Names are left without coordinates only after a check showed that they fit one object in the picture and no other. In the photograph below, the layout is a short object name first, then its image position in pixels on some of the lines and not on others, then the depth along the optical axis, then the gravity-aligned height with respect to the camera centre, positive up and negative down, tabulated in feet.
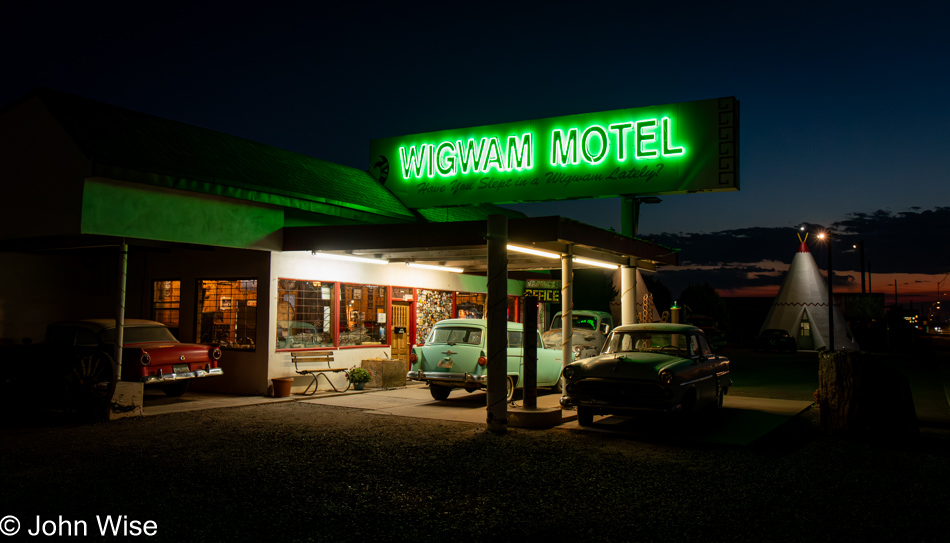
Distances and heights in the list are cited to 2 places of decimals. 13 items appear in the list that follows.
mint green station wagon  43.32 -3.01
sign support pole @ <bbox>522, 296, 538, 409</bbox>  36.73 -2.09
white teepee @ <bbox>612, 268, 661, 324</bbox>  88.85 +1.06
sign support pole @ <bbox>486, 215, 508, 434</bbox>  34.63 -0.54
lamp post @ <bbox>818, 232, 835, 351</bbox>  97.27 +4.47
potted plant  53.21 -5.22
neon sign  51.60 +12.97
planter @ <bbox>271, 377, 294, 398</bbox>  47.96 -5.42
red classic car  40.83 -2.61
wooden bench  49.91 -3.71
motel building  41.11 +5.49
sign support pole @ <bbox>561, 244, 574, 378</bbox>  42.68 +0.54
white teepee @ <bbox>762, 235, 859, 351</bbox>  122.01 +1.29
